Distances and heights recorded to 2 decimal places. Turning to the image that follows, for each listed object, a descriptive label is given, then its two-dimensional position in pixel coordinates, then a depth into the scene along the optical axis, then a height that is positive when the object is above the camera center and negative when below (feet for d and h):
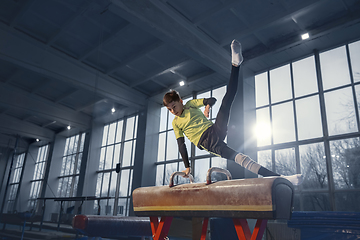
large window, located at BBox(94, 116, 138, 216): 33.81 +5.31
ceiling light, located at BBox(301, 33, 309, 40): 22.56 +14.42
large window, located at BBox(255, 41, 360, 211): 20.53 +7.09
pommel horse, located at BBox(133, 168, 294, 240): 5.74 +0.17
